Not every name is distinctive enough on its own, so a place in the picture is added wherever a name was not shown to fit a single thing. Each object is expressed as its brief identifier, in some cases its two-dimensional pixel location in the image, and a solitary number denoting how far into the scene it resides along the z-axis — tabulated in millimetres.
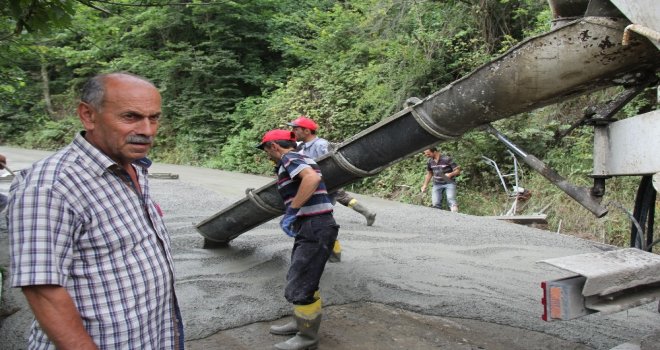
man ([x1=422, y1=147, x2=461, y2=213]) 9945
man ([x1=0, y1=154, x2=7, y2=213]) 2702
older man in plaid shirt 1564
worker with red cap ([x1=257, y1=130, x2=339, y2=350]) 3592
